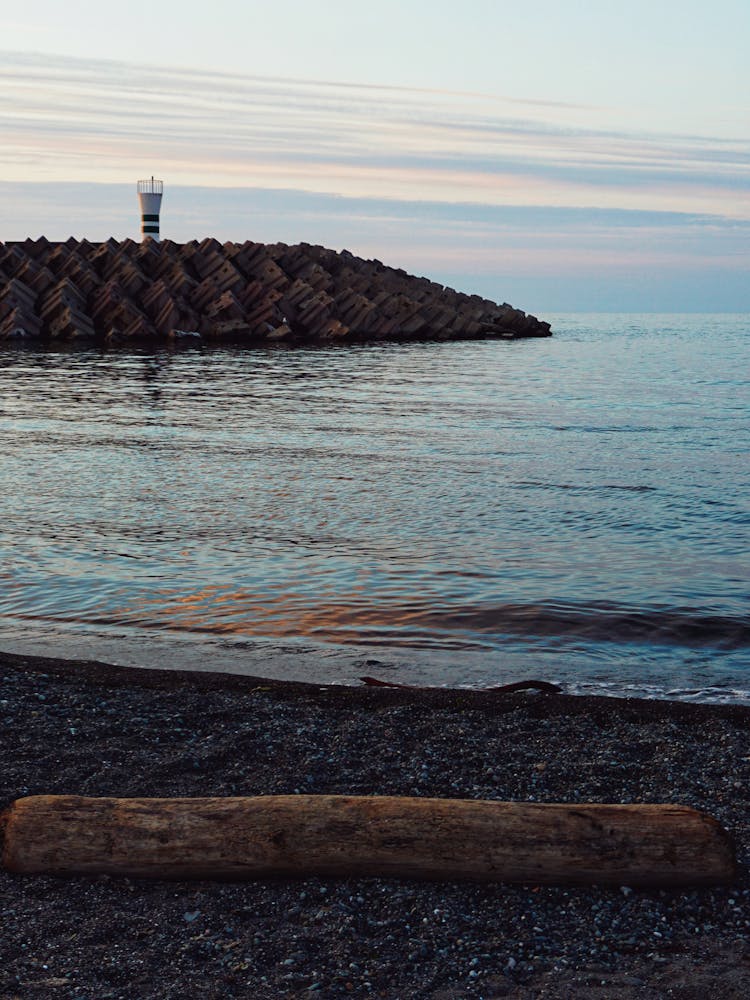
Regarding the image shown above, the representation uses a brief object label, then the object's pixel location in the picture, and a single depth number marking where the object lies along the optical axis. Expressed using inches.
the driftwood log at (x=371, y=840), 170.4
